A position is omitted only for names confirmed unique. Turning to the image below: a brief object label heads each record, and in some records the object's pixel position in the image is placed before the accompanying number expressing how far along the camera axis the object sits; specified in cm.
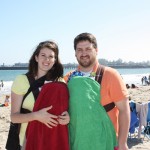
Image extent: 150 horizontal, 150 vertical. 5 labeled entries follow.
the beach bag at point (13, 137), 250
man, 250
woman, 230
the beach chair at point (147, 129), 705
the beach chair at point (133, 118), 689
